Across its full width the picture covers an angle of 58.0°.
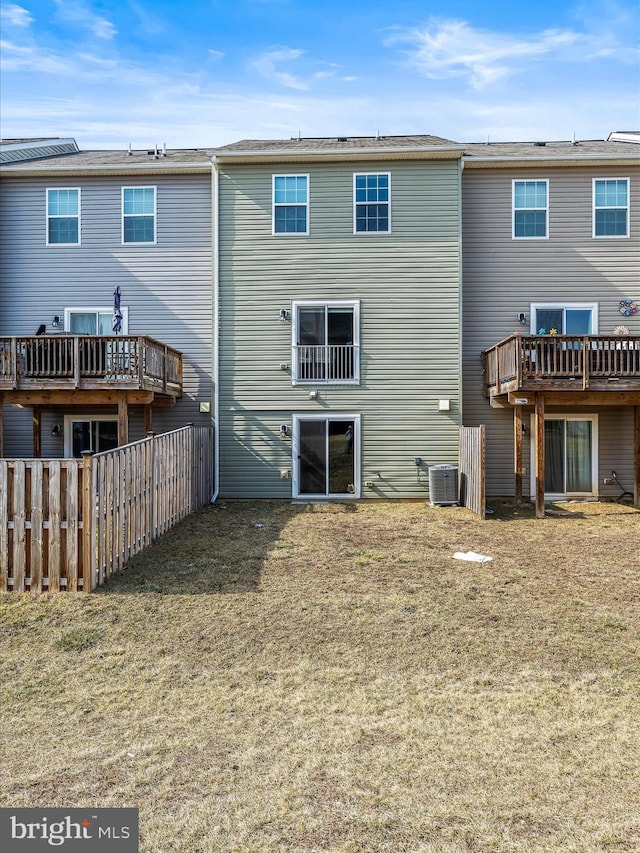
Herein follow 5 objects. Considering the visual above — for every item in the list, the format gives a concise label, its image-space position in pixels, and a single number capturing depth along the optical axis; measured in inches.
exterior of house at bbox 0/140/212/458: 541.3
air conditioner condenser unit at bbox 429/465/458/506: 482.9
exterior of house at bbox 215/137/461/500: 515.2
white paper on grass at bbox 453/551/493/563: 305.4
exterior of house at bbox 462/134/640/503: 528.7
